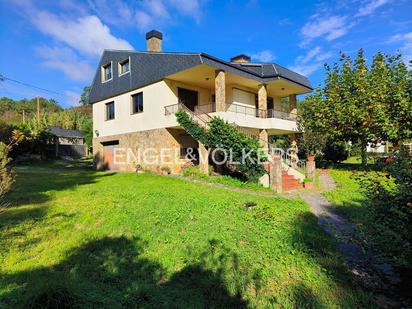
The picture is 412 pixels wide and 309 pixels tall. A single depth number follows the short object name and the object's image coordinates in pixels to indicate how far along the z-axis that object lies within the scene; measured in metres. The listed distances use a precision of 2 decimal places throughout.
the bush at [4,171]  5.82
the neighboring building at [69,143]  35.28
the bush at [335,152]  23.63
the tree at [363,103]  16.39
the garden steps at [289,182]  13.71
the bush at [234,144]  13.09
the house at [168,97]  16.70
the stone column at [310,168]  15.12
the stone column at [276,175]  12.52
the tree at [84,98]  66.64
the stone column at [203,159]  15.65
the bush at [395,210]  3.85
